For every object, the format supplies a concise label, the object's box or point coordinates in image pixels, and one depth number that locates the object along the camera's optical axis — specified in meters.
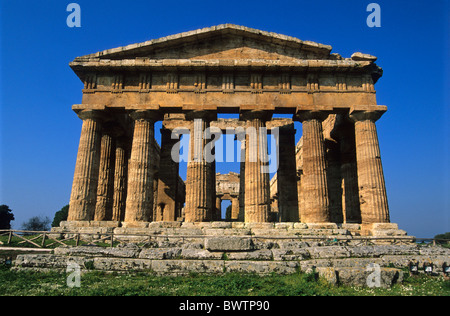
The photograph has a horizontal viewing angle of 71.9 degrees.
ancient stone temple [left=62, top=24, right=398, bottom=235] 17.28
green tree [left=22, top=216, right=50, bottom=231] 51.37
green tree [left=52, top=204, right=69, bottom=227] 51.79
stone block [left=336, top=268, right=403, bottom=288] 7.64
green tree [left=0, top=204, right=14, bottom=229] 38.59
